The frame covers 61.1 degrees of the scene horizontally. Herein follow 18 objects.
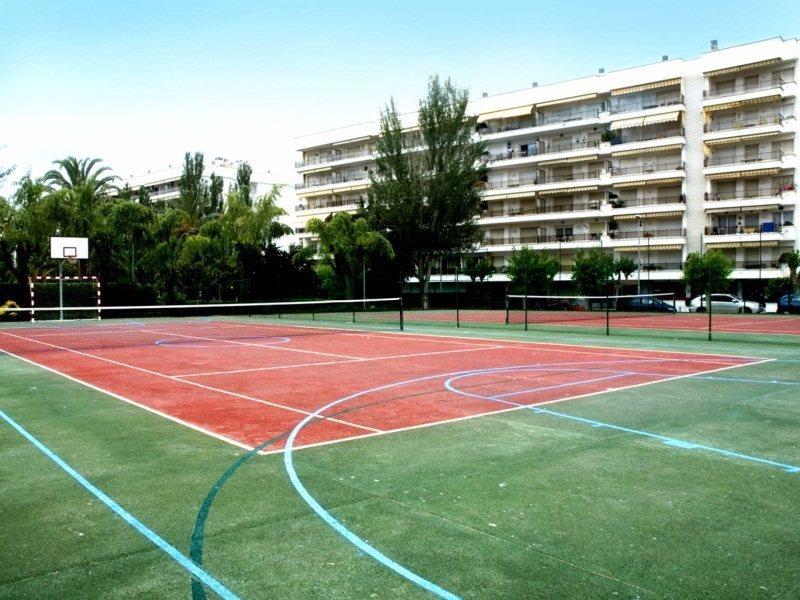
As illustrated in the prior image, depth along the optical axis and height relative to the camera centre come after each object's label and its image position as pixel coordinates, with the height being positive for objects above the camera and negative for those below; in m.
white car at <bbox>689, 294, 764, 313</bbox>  47.44 -2.16
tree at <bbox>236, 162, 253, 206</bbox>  78.31 +12.45
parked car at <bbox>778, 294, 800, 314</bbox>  42.28 -1.89
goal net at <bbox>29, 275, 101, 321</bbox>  39.62 -0.61
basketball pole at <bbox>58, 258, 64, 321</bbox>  36.28 -0.26
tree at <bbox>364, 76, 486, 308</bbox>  60.41 +8.78
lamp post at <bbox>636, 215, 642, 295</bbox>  62.61 +1.84
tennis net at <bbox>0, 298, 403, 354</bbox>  24.09 -2.10
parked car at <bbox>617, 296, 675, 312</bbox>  46.41 -2.07
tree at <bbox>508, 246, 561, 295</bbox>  57.47 +0.57
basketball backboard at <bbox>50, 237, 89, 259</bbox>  39.22 +2.11
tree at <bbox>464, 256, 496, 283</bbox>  66.19 +0.92
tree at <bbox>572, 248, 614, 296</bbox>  55.25 +0.29
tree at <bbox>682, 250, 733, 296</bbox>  51.88 +0.39
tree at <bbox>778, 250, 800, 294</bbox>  52.41 +0.89
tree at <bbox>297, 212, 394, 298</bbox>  54.59 +2.69
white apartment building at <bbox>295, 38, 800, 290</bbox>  59.69 +11.11
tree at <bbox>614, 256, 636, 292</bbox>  57.94 +0.89
